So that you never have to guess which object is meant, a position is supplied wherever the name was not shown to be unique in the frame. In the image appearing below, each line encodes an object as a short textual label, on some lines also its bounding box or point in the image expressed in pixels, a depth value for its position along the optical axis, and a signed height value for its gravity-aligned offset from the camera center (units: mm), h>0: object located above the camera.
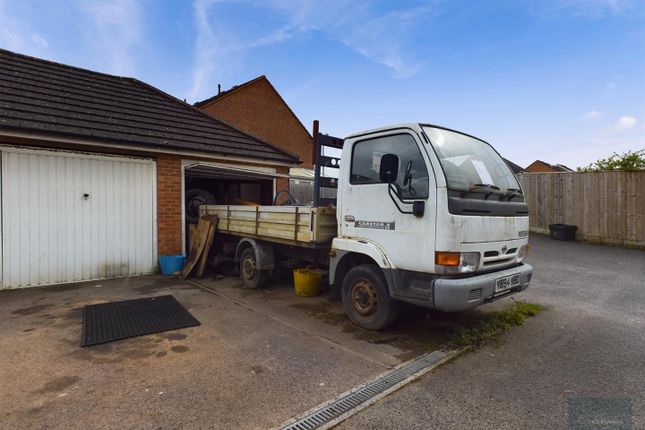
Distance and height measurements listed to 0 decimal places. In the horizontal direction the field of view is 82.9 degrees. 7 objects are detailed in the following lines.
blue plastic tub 7609 -984
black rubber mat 4273 -1346
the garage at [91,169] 6371 +993
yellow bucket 6059 -1111
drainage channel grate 2592 -1459
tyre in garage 9055 +408
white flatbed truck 3645 -107
